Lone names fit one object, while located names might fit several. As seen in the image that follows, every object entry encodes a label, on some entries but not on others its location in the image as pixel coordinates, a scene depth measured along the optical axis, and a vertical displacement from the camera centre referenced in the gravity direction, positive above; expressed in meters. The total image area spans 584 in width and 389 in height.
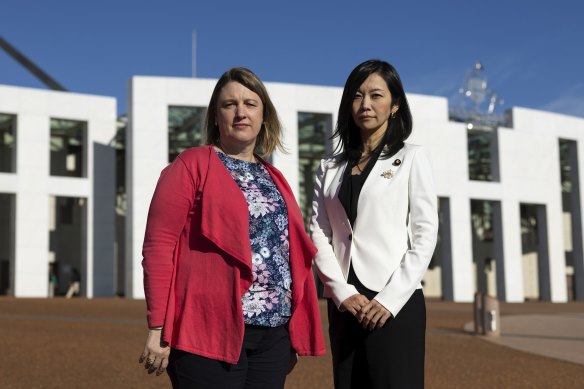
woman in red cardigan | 2.78 -0.12
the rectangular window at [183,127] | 35.78 +5.74
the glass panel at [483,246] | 51.03 -0.91
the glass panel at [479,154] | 41.14 +4.79
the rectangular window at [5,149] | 41.41 +5.19
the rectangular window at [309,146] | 36.69 +4.95
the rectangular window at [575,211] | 41.03 +1.18
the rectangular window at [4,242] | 41.09 -0.12
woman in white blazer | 2.99 -0.01
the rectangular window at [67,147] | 37.18 +5.38
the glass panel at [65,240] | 41.88 -0.06
